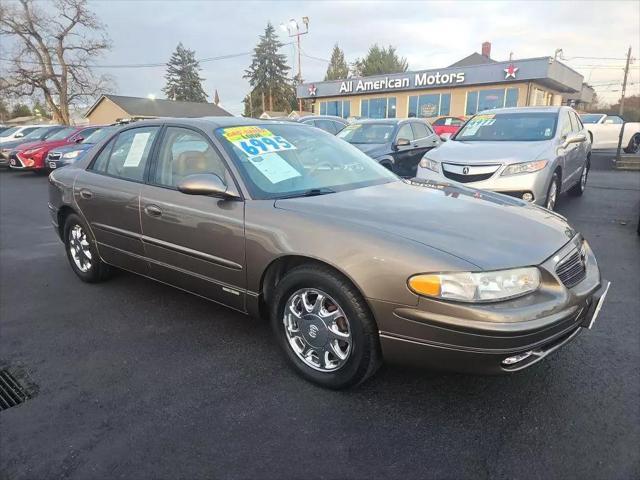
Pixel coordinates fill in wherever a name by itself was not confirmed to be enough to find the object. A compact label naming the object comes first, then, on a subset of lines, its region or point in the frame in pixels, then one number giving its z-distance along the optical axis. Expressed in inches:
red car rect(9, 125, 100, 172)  534.3
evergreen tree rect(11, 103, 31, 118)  2903.1
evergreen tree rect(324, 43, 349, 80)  2874.3
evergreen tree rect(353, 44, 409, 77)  2420.0
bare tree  1487.5
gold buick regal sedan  83.4
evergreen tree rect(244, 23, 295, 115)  2576.3
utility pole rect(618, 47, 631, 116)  1807.0
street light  1499.8
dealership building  1011.9
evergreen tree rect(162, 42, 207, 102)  2810.0
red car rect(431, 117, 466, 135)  828.0
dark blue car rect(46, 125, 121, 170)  501.0
